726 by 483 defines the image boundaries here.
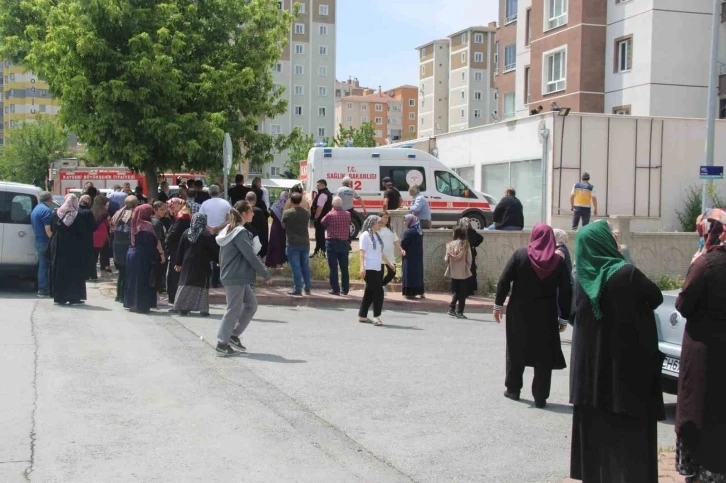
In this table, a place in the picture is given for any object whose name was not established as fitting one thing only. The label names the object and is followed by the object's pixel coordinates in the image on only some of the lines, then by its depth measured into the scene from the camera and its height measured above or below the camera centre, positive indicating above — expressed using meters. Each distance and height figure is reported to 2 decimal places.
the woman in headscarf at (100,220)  17.73 -0.67
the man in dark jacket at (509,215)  18.61 -0.45
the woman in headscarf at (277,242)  17.80 -1.06
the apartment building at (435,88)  120.00 +14.54
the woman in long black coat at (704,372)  5.41 -1.10
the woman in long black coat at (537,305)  8.38 -1.08
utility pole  22.89 +2.65
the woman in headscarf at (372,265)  13.26 -1.11
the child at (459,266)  14.66 -1.23
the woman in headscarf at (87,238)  14.23 -0.83
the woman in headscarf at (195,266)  12.93 -1.16
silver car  8.14 -1.35
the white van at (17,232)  15.69 -0.82
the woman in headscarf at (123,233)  14.23 -0.74
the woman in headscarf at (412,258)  15.98 -1.23
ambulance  25.22 +0.45
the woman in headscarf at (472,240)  14.89 -0.83
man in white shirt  13.69 -0.34
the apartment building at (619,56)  34.50 +5.83
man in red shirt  15.38 -0.77
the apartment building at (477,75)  113.25 +15.38
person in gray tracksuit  10.26 -0.97
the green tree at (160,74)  17.48 +2.39
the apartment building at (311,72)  108.06 +14.85
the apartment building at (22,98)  126.69 +12.91
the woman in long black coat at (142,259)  13.62 -1.11
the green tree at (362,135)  87.69 +5.69
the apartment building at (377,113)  145.62 +13.43
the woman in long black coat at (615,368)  5.31 -1.07
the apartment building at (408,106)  153.62 +15.33
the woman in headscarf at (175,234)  14.39 -0.75
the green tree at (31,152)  84.88 +3.41
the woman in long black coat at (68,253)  14.10 -1.07
